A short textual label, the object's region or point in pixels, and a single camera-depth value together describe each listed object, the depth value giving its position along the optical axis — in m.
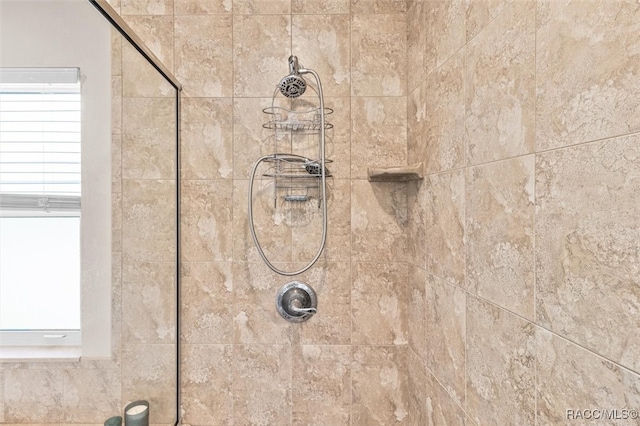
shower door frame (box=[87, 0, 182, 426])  1.21
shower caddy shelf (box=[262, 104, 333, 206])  1.55
